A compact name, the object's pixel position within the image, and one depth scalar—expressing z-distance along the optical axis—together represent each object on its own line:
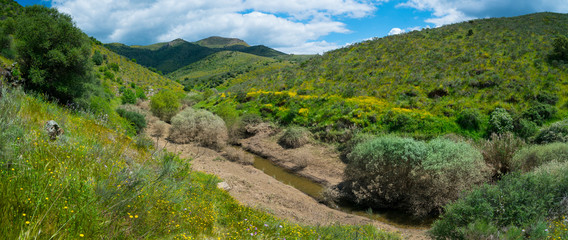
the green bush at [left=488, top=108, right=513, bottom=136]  18.75
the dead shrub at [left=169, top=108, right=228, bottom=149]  22.89
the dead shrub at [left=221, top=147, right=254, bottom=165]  20.46
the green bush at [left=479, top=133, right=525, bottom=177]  14.61
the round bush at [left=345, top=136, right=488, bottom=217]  11.81
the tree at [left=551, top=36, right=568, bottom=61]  25.02
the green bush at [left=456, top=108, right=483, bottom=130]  19.77
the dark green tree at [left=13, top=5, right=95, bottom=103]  12.11
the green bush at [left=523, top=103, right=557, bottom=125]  18.73
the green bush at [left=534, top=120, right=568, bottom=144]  14.92
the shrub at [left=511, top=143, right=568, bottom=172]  11.52
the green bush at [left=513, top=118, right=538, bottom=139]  17.72
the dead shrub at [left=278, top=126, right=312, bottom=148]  23.36
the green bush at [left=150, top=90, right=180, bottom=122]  30.06
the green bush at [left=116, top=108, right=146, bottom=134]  21.62
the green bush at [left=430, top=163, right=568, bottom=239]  6.30
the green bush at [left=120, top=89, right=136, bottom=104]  30.45
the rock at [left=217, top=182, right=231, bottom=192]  11.41
